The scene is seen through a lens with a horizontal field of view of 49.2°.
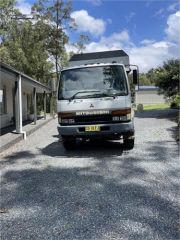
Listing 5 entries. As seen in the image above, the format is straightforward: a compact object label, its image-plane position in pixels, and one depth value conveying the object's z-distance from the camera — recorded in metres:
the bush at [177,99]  11.67
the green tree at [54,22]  18.70
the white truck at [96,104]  5.08
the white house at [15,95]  7.70
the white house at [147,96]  35.70
